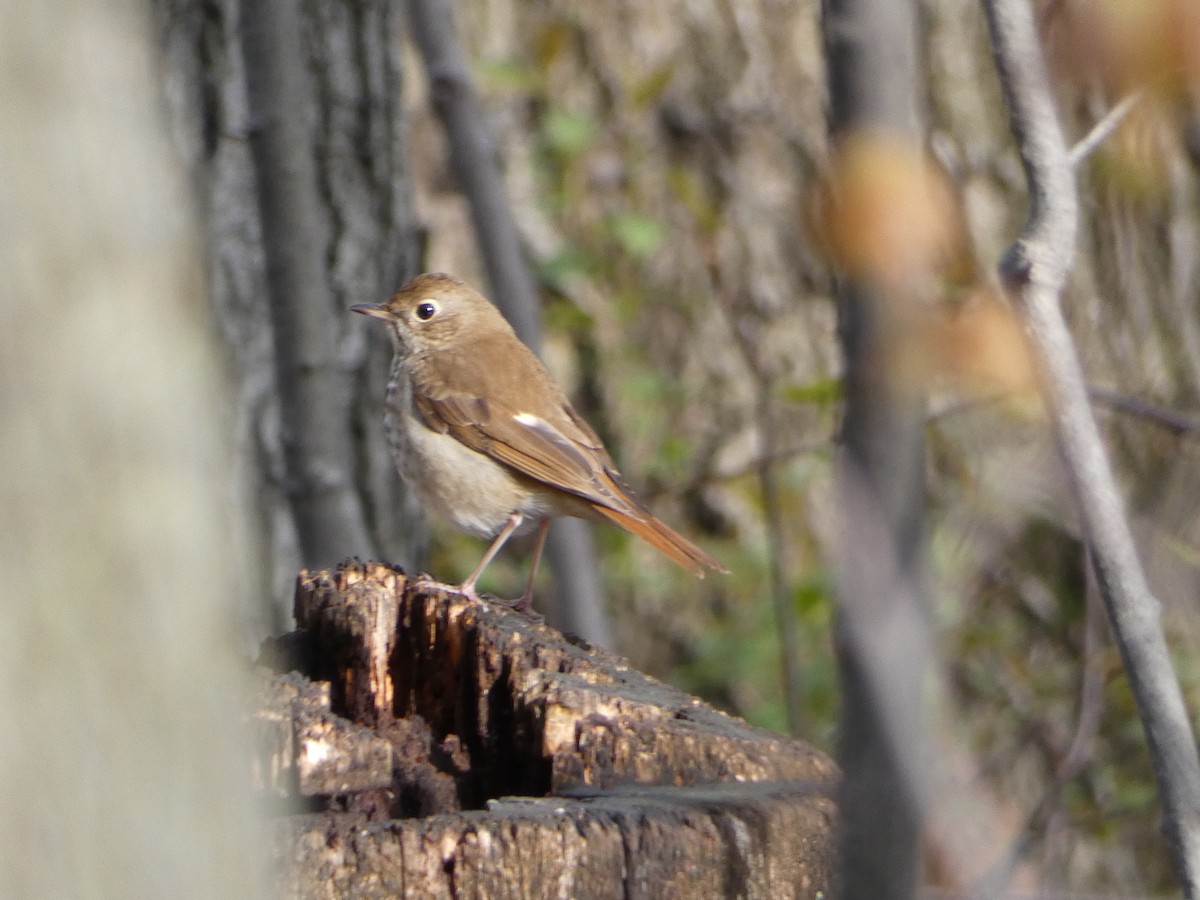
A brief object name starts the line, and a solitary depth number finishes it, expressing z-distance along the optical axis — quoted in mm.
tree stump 4238
